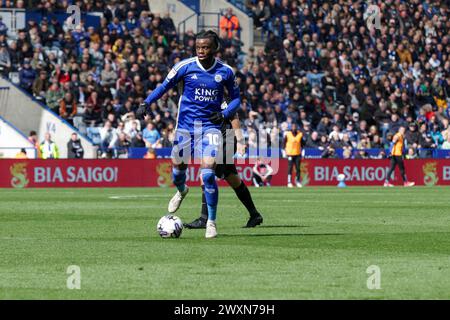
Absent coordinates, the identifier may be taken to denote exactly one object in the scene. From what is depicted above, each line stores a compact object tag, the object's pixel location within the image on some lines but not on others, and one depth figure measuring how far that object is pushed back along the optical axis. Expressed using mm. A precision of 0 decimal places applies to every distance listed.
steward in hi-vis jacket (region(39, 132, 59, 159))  36062
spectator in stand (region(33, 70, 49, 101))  36938
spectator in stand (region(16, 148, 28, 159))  36194
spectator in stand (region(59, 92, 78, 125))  37000
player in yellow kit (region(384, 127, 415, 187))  38938
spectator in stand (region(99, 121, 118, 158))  37156
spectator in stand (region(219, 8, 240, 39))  45406
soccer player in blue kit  14812
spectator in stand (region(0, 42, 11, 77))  37031
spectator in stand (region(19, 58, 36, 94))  36906
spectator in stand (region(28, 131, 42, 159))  36406
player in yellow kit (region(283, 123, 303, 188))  37844
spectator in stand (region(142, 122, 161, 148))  37500
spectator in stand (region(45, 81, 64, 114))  37031
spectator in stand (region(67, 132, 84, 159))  36375
